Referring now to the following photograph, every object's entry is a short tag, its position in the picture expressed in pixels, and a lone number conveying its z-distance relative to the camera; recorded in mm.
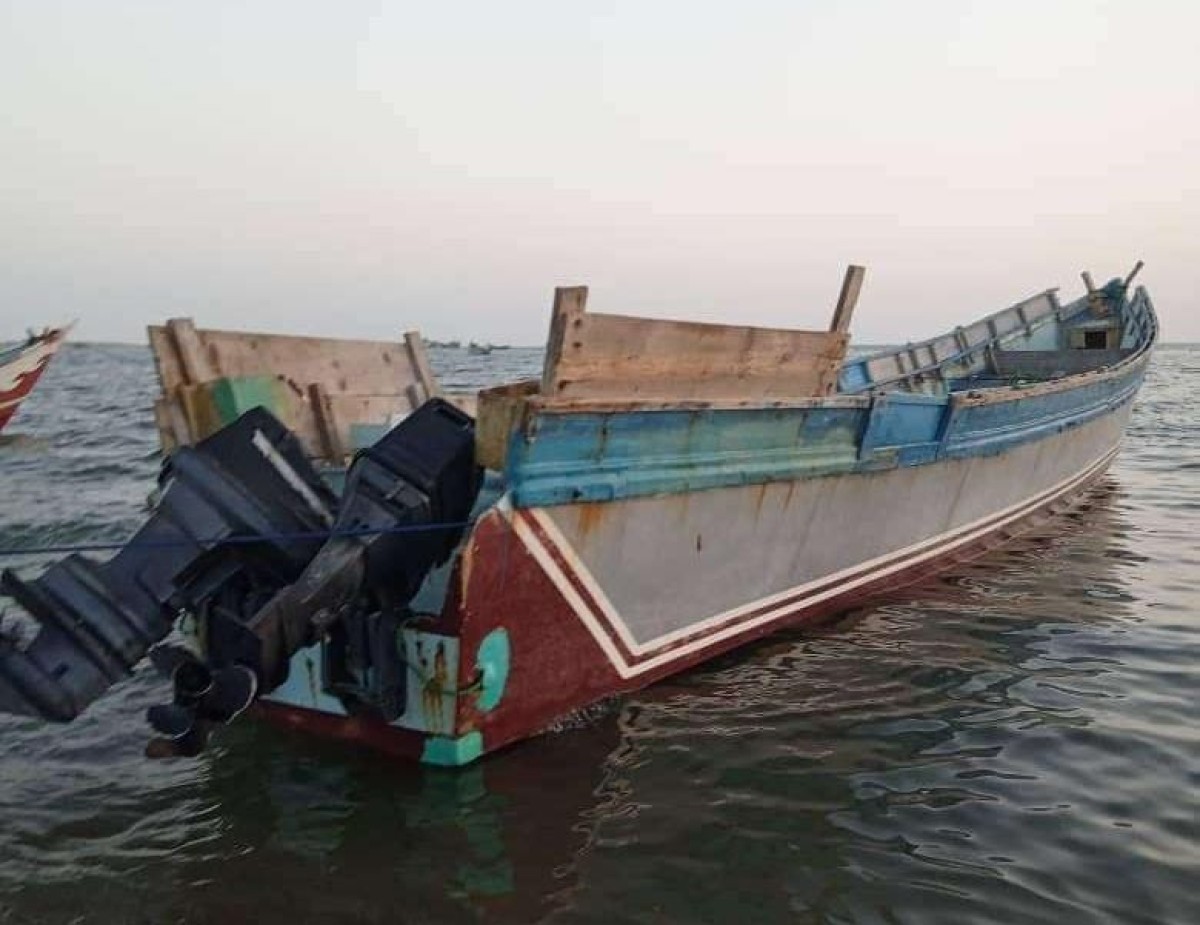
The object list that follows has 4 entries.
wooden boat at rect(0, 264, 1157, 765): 3680
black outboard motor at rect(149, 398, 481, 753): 3615
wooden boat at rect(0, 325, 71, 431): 21094
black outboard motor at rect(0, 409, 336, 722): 3473
